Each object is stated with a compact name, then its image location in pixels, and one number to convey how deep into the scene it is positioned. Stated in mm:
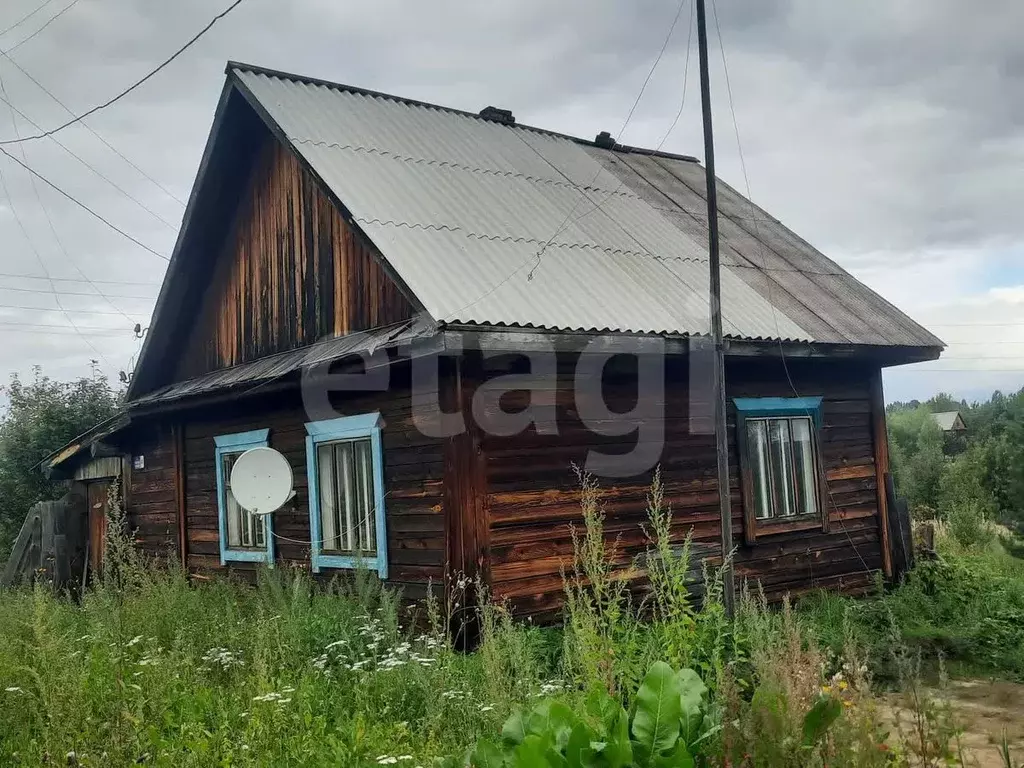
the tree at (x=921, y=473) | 23605
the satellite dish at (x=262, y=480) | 8617
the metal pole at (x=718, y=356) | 6501
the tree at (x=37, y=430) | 17328
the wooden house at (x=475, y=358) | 7184
